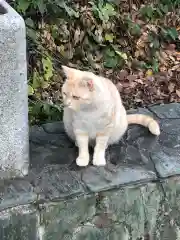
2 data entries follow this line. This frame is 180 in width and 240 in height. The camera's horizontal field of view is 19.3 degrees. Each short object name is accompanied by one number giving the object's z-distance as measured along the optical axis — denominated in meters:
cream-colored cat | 2.61
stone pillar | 2.49
